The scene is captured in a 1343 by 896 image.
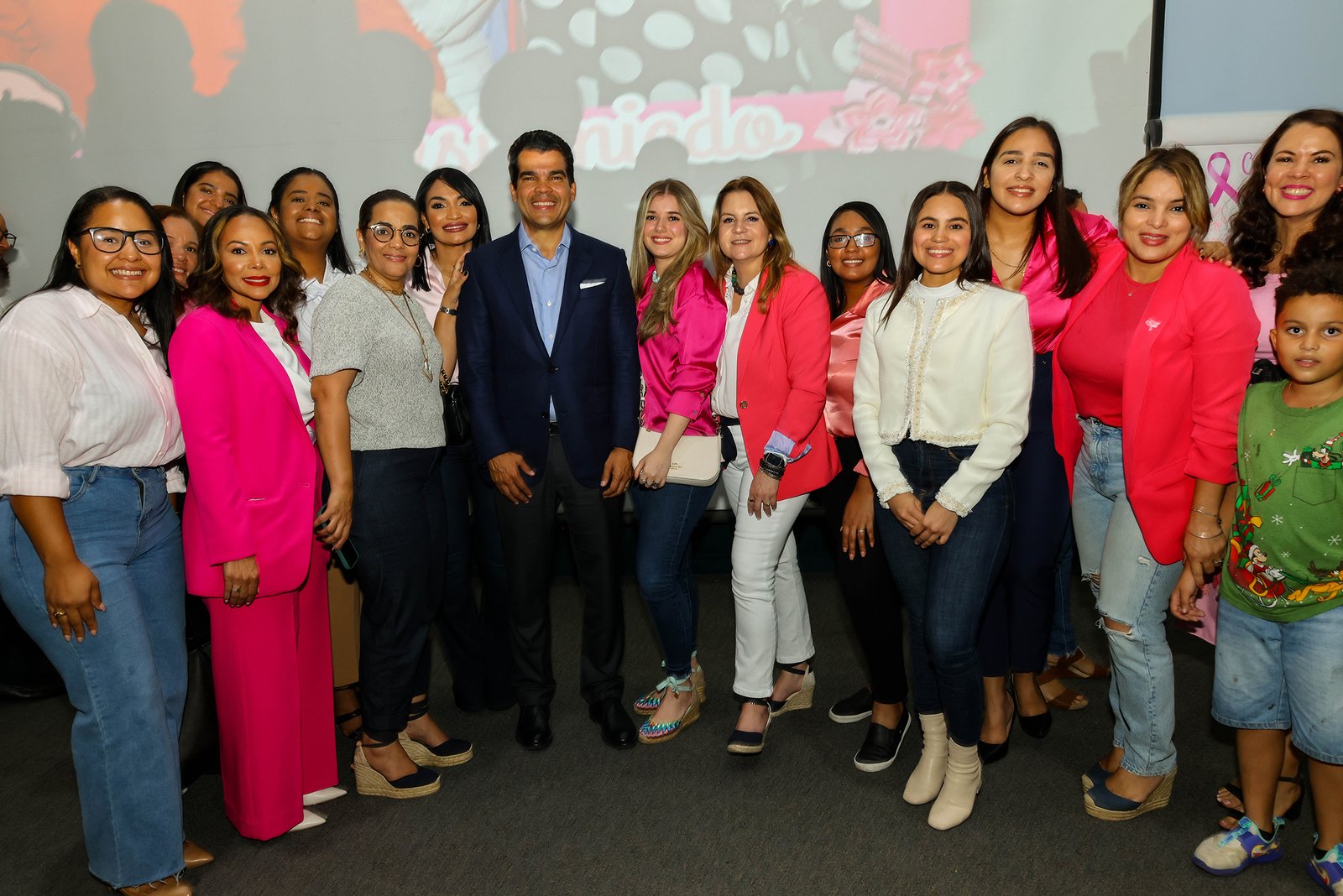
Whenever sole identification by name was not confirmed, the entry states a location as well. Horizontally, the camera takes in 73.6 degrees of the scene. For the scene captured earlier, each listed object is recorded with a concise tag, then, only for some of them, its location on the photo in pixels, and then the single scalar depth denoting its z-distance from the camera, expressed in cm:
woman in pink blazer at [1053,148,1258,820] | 212
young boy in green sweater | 196
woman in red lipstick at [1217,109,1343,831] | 222
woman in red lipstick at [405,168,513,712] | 286
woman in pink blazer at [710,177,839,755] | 259
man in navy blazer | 272
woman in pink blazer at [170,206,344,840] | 216
